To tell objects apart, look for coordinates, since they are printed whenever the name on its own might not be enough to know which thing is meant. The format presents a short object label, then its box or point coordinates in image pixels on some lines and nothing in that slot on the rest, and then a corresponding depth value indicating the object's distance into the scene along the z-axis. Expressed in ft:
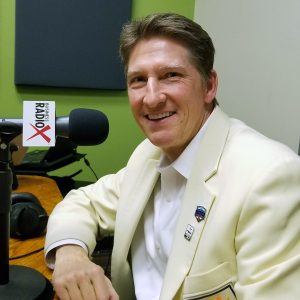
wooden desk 3.18
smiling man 2.44
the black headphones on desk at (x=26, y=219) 3.56
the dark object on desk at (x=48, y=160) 5.89
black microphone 2.57
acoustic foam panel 7.27
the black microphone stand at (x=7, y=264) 2.43
